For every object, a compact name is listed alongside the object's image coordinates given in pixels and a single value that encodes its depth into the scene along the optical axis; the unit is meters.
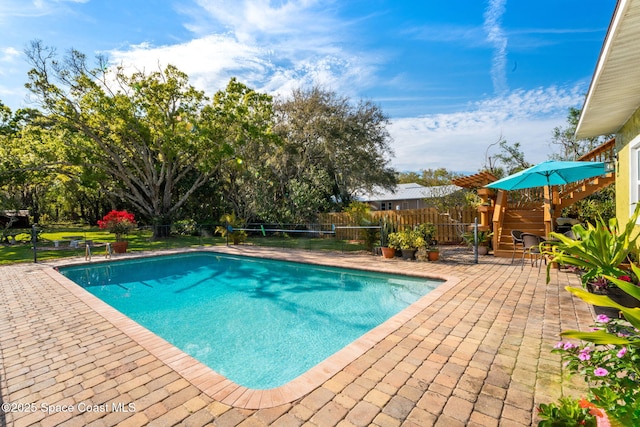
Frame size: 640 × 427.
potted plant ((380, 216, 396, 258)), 9.71
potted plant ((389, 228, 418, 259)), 9.02
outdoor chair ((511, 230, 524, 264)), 8.09
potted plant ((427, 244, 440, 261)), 8.66
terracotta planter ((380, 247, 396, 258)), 9.33
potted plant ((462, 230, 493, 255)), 9.67
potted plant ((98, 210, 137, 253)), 11.88
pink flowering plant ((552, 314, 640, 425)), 1.55
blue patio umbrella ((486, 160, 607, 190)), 7.14
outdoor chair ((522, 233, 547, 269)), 7.09
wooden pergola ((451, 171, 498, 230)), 9.90
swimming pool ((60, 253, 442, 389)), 4.16
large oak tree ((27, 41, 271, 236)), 14.26
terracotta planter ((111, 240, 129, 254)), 11.78
